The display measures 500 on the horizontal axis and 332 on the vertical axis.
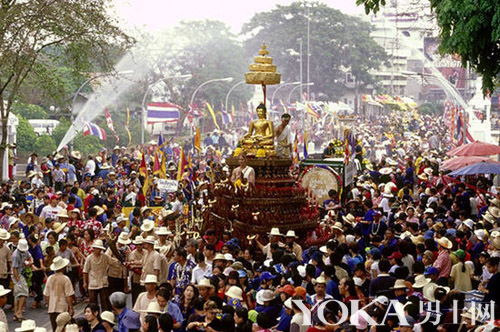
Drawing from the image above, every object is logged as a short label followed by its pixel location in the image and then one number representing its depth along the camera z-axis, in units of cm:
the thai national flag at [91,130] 4106
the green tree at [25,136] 4850
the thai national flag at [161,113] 4653
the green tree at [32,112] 5616
